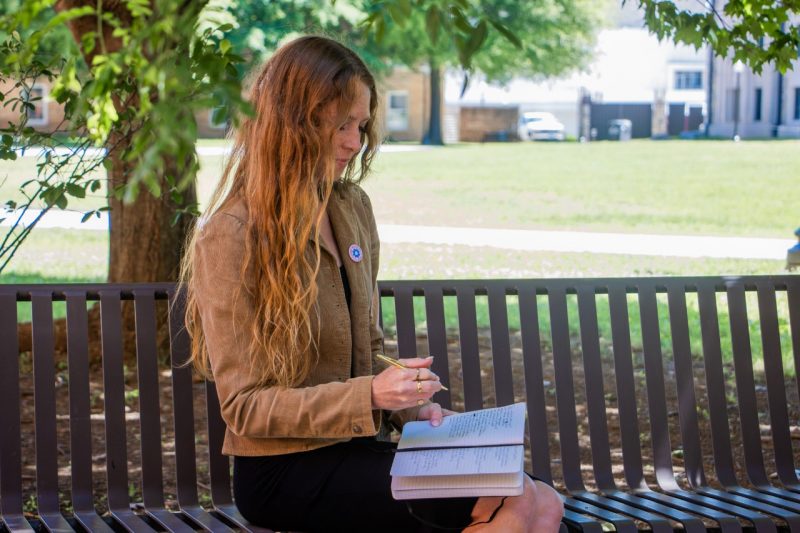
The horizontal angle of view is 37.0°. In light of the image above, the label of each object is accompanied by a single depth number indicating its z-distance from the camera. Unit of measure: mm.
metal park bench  3396
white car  47688
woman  2744
